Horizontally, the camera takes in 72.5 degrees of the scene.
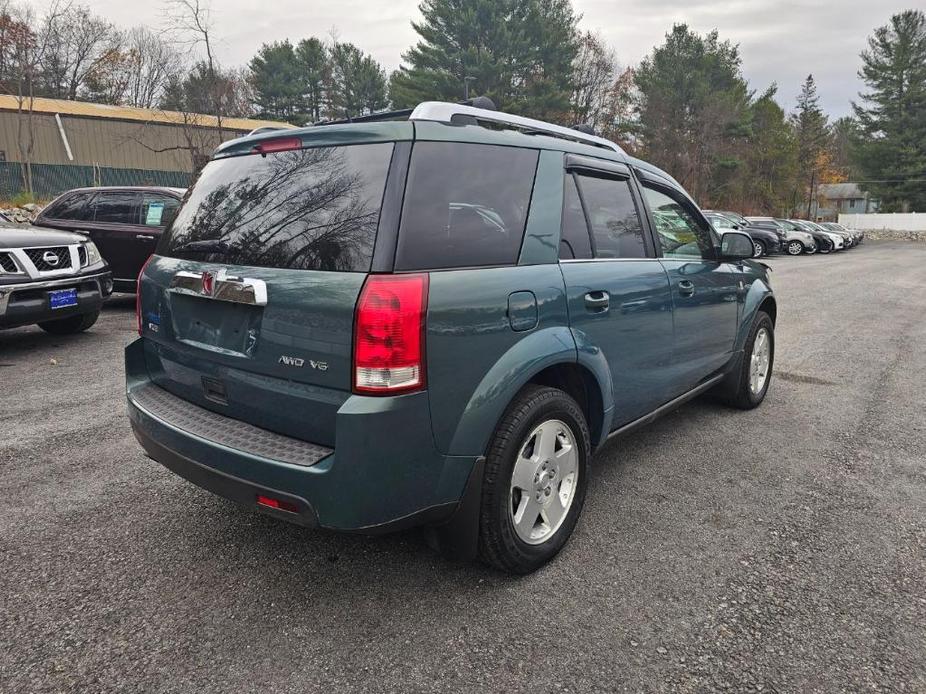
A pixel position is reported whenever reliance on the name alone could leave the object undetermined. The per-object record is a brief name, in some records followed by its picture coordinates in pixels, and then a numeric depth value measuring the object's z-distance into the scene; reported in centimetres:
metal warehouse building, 3191
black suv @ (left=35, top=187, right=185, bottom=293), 883
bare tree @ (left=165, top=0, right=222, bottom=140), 2166
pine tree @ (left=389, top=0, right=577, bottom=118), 3525
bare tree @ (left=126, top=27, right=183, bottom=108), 3883
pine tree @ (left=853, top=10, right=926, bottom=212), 5153
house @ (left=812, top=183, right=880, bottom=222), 8692
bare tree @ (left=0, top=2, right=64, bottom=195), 2519
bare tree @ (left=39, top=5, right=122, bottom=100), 3338
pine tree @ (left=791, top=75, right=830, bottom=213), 6184
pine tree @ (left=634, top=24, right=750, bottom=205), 4397
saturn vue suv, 212
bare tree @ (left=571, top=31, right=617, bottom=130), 4531
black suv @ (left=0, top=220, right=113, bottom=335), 581
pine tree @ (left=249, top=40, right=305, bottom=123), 4931
